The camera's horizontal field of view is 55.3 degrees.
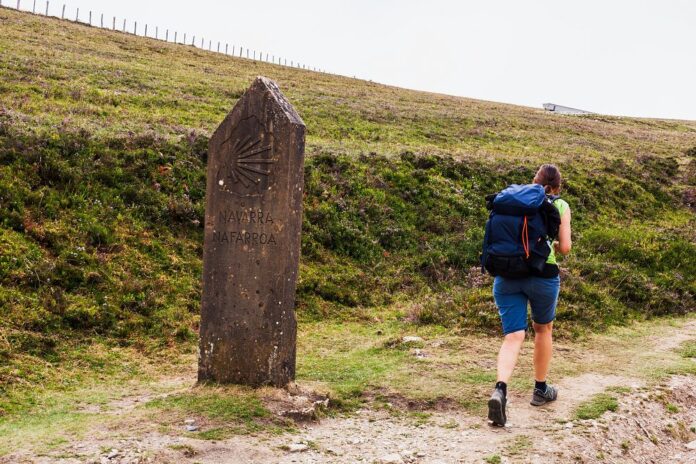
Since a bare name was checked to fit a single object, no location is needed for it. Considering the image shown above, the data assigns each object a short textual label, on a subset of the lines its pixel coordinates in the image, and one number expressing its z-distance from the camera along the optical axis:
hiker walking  6.52
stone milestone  7.30
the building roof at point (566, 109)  86.64
